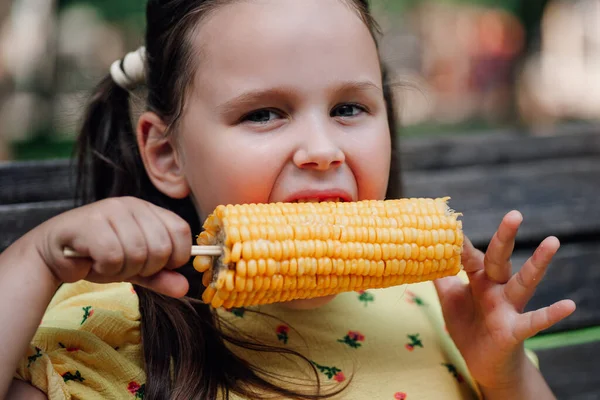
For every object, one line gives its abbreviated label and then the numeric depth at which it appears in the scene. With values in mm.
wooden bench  711
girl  513
